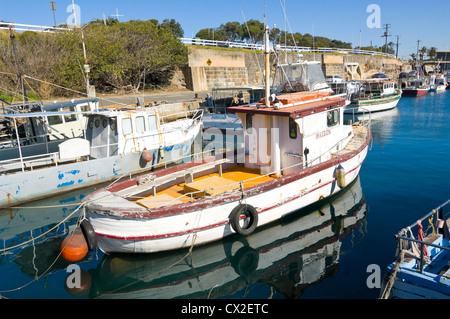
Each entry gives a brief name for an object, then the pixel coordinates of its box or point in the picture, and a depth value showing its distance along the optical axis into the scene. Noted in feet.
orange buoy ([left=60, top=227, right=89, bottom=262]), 25.11
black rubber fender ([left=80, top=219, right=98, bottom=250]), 25.52
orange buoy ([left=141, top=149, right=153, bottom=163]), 50.65
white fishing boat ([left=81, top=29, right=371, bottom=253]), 25.81
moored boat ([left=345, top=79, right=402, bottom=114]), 108.68
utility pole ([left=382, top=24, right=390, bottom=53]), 273.75
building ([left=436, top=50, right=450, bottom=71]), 337.31
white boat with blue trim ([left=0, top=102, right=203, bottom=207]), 42.65
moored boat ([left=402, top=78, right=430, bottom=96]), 157.69
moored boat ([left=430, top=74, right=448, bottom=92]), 177.68
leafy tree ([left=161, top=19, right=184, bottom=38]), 179.69
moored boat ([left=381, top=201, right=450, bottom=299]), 18.28
